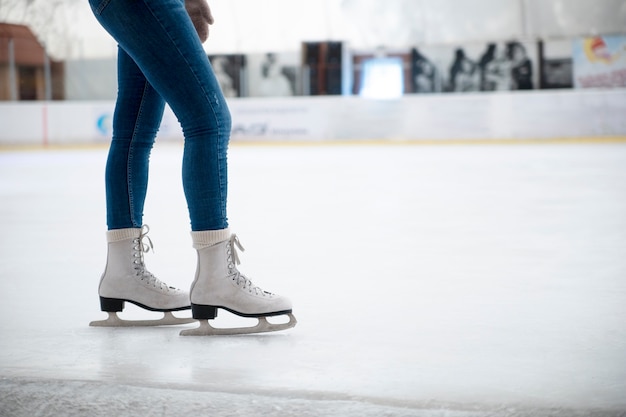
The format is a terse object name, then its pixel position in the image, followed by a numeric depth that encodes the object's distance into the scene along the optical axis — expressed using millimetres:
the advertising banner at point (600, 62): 16297
